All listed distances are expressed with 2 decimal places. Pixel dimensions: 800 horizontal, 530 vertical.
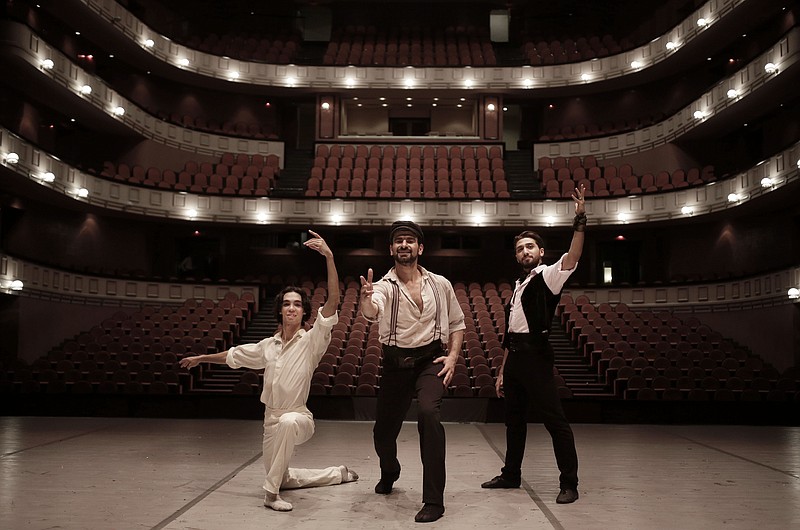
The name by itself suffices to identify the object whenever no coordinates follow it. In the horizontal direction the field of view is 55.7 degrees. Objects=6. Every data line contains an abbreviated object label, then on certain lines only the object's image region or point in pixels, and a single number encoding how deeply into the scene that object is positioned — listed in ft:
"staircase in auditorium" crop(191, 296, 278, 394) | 42.57
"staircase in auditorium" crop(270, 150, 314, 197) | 68.55
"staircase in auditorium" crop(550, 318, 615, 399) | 41.73
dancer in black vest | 14.66
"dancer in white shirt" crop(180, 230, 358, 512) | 13.91
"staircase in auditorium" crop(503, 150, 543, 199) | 68.90
